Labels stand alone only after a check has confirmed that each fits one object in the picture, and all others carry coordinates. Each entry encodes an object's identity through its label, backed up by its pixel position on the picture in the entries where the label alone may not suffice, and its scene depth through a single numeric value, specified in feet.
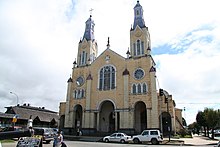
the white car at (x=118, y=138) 68.05
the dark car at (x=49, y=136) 53.82
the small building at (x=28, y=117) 115.14
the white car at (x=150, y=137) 61.83
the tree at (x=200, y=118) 113.72
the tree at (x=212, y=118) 88.73
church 85.40
